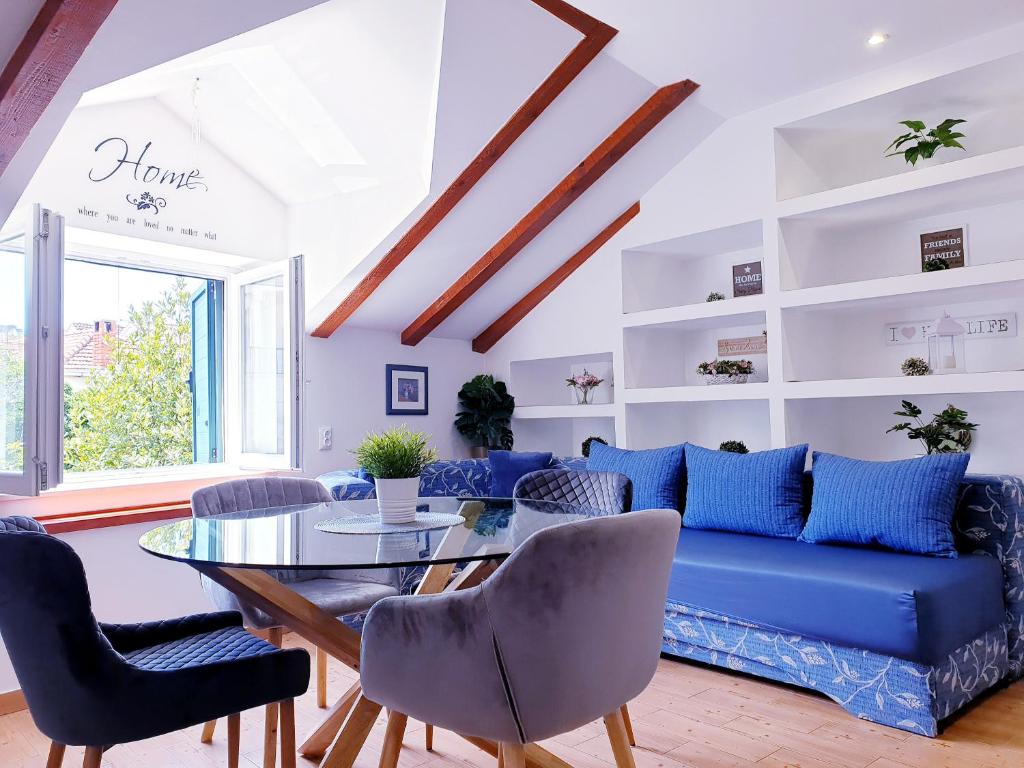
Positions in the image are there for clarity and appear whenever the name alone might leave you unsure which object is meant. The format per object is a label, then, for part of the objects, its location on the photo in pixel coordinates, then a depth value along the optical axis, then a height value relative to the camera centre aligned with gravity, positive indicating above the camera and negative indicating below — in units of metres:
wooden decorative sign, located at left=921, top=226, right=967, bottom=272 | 3.74 +0.74
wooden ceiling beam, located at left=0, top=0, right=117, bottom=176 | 2.13 +1.04
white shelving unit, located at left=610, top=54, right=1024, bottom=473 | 3.59 +0.53
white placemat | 2.21 -0.35
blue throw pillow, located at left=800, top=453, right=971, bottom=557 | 2.93 -0.42
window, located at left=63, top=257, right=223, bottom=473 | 4.68 +0.29
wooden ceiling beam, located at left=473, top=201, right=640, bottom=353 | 4.98 +0.80
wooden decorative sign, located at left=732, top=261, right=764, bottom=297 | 4.47 +0.70
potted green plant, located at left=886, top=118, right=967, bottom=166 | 3.63 +1.22
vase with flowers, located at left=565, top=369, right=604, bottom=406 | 5.30 +0.13
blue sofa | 2.55 -0.78
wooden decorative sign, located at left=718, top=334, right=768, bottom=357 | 4.62 +0.33
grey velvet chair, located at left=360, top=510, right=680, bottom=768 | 1.58 -0.49
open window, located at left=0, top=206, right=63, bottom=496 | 2.97 +0.23
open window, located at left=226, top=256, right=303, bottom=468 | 4.00 +0.25
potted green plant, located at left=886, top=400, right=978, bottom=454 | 3.78 -0.18
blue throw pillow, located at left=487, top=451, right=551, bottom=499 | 4.51 -0.35
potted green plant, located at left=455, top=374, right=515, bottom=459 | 5.49 -0.06
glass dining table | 1.83 -0.35
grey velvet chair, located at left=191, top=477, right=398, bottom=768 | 2.60 -0.62
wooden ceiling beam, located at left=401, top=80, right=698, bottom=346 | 3.99 +1.15
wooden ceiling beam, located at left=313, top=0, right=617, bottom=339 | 3.38 +1.27
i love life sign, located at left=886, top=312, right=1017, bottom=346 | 3.74 +0.34
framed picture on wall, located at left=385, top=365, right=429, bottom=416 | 5.15 +0.12
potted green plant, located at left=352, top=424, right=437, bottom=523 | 2.35 -0.19
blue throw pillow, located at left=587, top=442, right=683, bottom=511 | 3.89 -0.36
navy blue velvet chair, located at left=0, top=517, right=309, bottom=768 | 1.62 -0.56
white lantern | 3.71 +0.25
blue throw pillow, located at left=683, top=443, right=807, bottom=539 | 3.48 -0.42
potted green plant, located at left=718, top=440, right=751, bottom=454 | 4.41 -0.26
